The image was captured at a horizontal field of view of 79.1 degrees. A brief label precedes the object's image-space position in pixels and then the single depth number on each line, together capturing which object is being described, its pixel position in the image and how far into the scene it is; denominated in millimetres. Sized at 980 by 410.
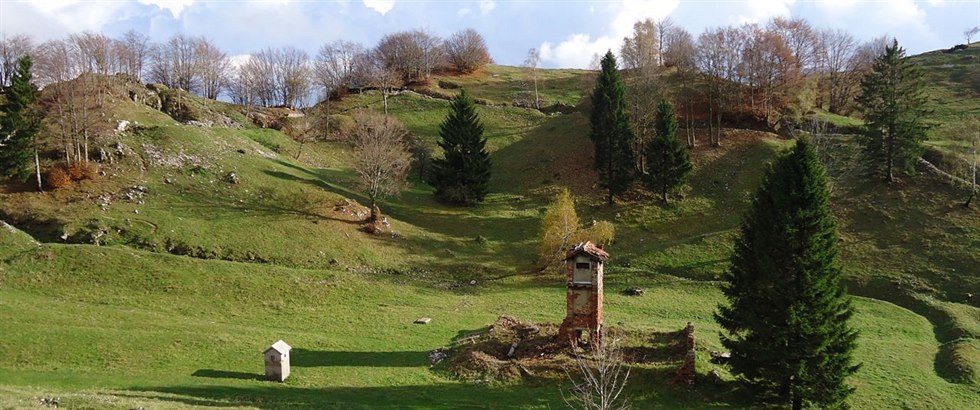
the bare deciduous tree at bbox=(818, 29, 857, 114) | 87375
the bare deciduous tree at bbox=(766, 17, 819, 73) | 88938
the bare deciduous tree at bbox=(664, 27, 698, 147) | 77000
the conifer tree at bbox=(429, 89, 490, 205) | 63844
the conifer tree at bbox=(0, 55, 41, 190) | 45812
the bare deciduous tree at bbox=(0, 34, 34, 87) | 74250
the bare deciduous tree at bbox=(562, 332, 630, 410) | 23853
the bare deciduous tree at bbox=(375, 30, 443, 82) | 120188
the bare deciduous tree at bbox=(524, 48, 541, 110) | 104125
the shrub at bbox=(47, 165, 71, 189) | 46469
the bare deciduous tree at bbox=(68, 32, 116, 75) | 64706
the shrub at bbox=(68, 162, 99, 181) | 47562
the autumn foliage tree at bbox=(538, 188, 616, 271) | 48781
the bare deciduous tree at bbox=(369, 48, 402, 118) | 101375
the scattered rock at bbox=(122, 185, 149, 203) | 46719
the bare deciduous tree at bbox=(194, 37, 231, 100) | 101750
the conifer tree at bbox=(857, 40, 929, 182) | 58562
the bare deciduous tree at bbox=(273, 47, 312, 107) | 107375
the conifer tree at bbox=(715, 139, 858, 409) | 23281
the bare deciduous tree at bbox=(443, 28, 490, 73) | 128500
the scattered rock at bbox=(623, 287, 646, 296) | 44594
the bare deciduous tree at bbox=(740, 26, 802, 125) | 75438
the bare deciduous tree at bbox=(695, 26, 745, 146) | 72881
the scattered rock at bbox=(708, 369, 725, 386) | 26250
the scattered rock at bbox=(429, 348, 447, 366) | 29417
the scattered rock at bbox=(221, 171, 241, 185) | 53719
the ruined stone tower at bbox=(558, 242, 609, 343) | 28859
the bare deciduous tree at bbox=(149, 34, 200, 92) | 101750
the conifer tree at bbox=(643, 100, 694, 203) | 61562
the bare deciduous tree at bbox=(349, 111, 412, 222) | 54719
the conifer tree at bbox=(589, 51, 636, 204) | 63719
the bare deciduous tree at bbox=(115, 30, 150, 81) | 80000
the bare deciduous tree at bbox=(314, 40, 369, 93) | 108375
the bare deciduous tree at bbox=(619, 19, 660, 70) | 94938
